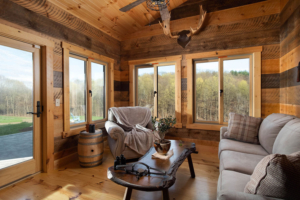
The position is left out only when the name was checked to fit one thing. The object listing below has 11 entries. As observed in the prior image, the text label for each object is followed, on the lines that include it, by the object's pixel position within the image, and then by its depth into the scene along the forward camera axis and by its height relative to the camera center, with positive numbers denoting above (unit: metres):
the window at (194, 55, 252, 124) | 3.43 +0.22
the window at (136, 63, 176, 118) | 4.07 +0.25
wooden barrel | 2.85 -0.85
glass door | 2.26 -0.17
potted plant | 2.10 -0.52
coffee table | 1.41 -0.72
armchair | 2.90 -0.78
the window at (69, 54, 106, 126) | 3.32 +0.18
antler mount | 3.67 +1.45
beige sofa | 1.30 -0.66
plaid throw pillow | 2.55 -0.47
